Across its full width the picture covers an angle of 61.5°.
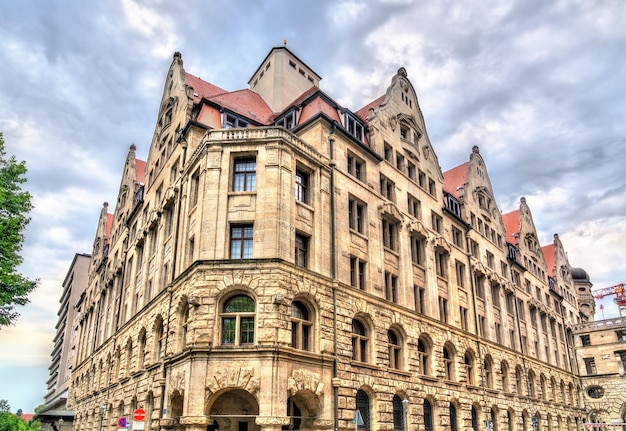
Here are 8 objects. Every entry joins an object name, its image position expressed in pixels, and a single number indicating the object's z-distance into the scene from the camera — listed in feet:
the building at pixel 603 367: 210.38
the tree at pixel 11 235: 81.56
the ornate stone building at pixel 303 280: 83.87
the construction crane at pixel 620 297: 320.91
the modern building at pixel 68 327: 274.16
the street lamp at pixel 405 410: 103.56
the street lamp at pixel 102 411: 132.31
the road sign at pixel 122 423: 82.65
